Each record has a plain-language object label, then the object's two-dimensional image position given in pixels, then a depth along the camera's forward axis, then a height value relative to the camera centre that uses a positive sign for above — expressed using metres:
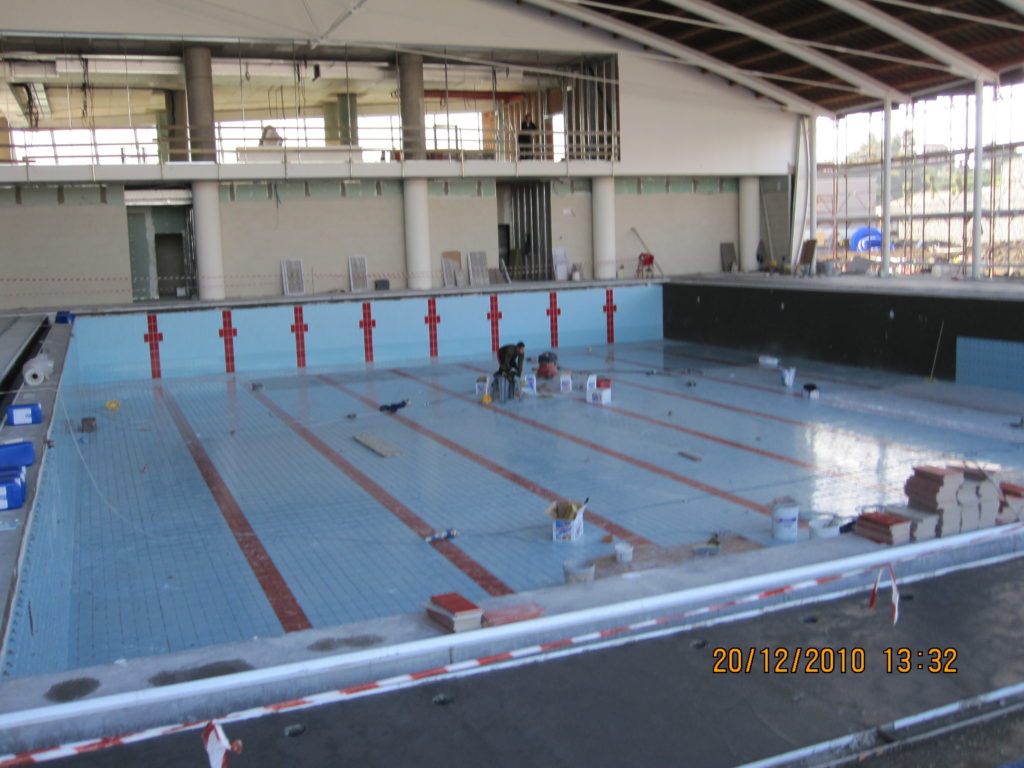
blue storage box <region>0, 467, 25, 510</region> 4.42 -0.96
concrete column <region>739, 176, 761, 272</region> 22.92 +0.74
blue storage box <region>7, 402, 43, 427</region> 6.26 -0.87
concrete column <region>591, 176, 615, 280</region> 21.23 +0.70
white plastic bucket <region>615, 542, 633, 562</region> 6.22 -1.85
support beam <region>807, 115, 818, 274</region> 21.95 +1.88
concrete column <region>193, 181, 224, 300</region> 18.30 +0.48
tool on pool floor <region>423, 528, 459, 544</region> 6.96 -1.93
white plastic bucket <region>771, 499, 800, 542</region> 6.61 -1.80
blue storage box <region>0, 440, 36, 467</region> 5.06 -0.91
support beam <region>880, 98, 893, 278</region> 18.23 +1.12
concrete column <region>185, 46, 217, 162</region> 18.23 +3.28
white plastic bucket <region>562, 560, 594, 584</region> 5.69 -1.81
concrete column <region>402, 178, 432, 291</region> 19.72 +0.60
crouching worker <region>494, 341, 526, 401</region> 12.51 -1.43
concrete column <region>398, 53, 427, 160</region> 19.77 +3.31
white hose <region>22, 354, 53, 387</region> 8.05 -0.79
